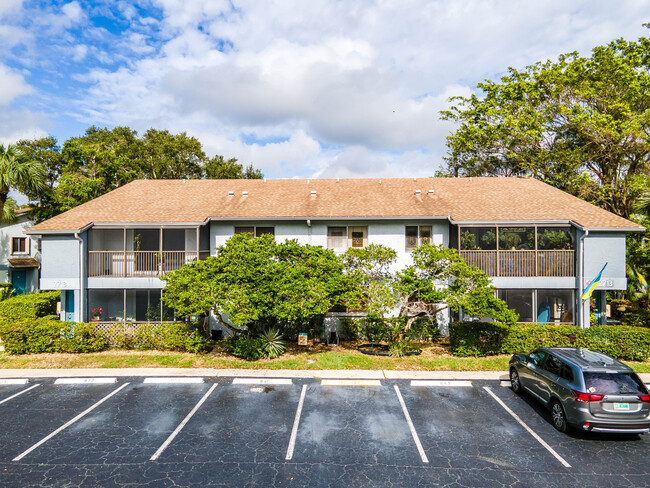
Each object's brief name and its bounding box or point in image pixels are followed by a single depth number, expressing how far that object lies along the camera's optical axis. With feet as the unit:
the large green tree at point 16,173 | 69.05
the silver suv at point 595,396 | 28.43
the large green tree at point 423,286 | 48.49
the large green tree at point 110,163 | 85.92
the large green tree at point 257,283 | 46.34
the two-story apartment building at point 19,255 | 89.71
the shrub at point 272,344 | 49.98
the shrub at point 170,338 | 51.96
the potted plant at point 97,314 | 61.93
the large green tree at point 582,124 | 79.05
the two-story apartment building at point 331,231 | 57.82
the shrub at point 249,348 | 48.96
